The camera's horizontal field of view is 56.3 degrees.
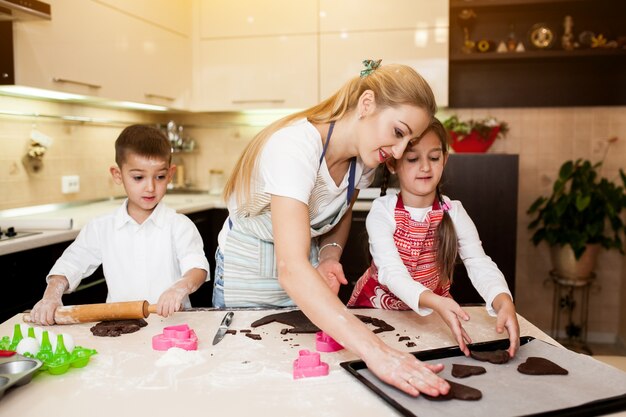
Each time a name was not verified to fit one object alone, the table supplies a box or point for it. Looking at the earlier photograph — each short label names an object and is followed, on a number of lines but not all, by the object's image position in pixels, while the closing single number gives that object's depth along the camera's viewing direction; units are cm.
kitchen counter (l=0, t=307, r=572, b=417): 87
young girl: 146
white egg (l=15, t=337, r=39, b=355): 104
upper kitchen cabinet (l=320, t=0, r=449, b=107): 323
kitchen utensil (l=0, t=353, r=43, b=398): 90
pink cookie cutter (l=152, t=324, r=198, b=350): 111
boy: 167
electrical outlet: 295
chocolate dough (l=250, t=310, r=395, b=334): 124
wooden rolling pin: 125
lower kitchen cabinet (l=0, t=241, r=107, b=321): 192
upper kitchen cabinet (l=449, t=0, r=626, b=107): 330
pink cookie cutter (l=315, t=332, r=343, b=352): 112
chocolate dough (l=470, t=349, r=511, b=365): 104
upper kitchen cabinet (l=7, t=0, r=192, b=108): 232
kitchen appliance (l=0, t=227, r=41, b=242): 198
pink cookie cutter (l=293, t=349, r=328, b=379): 99
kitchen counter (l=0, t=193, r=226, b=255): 197
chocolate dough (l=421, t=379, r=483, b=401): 88
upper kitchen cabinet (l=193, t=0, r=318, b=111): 338
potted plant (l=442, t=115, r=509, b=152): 326
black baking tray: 84
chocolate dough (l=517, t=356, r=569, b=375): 98
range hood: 195
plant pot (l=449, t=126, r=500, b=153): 327
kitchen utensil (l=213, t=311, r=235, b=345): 117
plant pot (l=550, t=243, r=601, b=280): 325
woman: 104
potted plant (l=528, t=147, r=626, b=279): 312
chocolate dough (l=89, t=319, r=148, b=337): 121
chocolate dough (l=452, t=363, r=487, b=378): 98
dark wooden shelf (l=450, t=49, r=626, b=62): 322
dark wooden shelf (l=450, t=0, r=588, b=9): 325
